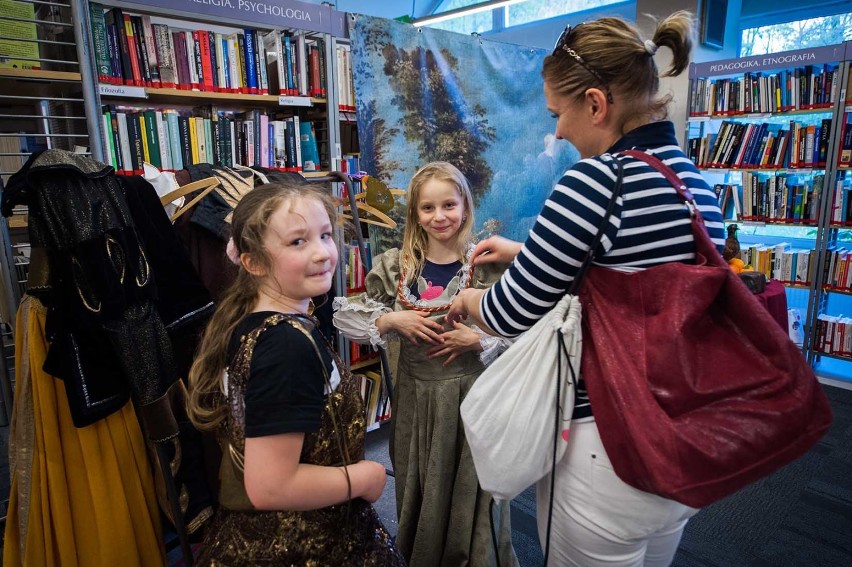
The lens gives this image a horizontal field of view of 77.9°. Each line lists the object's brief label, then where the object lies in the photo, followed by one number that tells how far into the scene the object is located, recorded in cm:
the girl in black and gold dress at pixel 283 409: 89
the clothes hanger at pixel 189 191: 179
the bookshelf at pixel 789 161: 394
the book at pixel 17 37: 188
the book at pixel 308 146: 270
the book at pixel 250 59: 248
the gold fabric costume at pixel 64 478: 146
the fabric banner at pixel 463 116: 266
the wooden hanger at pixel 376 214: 232
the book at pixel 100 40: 209
